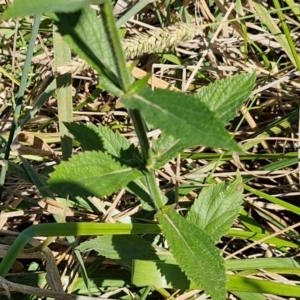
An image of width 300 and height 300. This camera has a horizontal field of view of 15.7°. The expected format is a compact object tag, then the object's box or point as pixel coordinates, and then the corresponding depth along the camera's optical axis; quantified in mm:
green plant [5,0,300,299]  532
